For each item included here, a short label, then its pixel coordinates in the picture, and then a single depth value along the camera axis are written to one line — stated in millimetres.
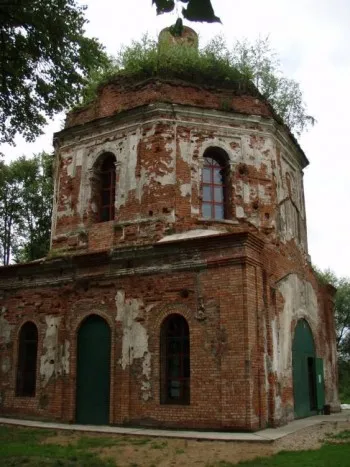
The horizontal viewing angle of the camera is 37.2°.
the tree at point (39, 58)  8812
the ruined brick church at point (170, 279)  12195
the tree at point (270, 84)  16922
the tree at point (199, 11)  3584
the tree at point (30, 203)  27516
